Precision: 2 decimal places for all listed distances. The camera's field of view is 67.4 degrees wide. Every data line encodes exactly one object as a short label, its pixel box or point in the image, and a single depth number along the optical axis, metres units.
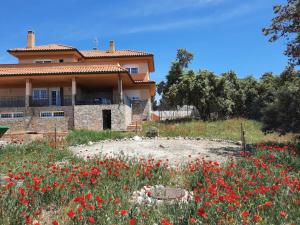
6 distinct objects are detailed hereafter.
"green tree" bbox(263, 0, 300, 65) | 10.50
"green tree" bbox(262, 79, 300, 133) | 11.01
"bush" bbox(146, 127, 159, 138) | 13.90
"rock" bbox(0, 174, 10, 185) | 4.57
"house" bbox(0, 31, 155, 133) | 17.50
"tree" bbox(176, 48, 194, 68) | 31.79
